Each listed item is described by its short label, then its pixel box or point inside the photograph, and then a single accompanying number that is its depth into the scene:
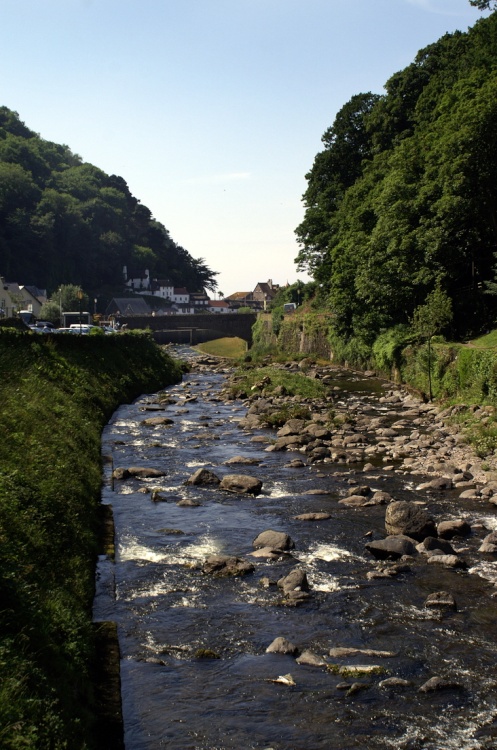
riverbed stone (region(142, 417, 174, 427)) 43.48
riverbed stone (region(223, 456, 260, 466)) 32.50
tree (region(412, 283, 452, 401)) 51.12
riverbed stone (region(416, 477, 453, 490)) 27.16
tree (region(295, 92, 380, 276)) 88.50
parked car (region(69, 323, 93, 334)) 83.41
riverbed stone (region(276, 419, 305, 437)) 38.84
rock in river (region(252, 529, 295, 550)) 20.64
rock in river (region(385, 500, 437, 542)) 21.42
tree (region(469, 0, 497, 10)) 78.75
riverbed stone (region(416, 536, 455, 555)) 20.11
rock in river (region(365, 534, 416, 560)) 20.06
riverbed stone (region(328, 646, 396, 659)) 14.54
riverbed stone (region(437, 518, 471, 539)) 21.59
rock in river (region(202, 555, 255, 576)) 18.80
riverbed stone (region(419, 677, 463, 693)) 13.29
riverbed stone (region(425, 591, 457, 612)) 16.72
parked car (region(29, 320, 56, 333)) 97.50
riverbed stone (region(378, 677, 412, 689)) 13.44
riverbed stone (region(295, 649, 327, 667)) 14.16
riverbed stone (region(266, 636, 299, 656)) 14.67
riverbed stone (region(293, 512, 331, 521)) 23.75
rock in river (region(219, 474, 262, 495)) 27.32
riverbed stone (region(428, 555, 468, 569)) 19.14
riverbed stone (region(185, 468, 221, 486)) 28.54
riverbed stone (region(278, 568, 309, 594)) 17.60
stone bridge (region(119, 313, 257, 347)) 143.25
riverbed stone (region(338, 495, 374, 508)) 25.17
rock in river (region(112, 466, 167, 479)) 29.44
